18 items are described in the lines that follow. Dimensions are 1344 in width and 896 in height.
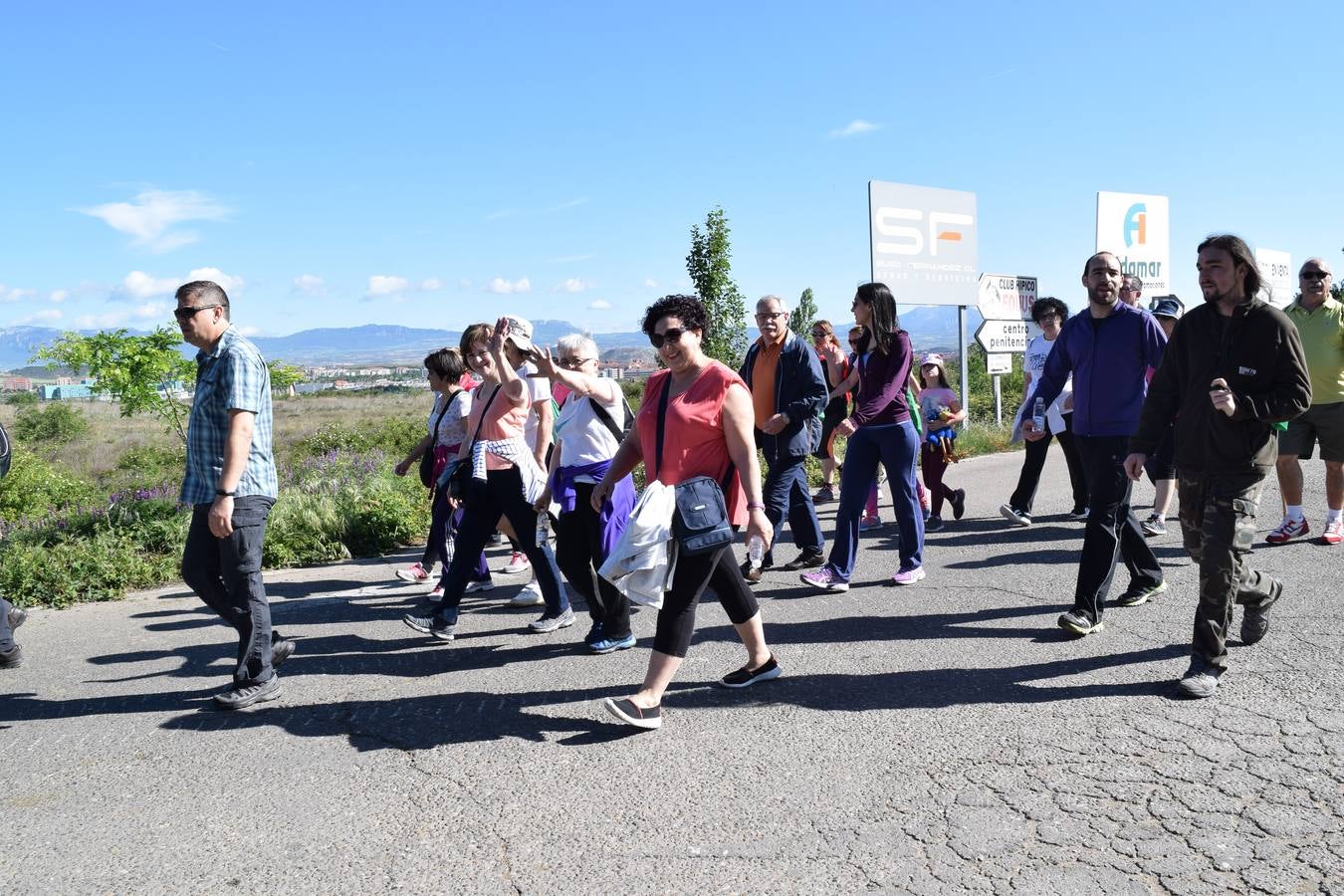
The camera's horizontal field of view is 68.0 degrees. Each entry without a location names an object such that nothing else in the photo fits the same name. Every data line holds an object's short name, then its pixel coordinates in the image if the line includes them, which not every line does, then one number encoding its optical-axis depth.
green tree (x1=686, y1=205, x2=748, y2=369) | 16.98
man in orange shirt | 6.61
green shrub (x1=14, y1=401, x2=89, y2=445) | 31.23
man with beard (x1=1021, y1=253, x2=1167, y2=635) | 5.09
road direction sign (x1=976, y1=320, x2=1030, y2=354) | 17.66
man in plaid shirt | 4.32
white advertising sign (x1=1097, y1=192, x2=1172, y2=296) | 20.50
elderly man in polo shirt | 6.96
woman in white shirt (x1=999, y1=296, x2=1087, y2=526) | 8.46
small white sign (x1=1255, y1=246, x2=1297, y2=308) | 22.65
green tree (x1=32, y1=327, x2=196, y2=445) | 11.24
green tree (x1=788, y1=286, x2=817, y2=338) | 34.88
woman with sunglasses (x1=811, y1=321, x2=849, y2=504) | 9.12
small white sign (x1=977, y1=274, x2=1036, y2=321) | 18.02
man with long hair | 4.12
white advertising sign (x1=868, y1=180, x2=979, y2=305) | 17.03
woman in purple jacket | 6.25
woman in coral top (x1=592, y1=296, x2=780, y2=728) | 4.09
